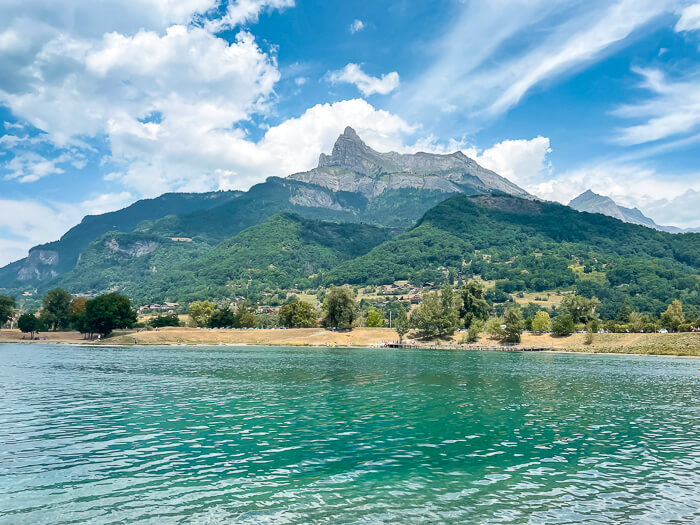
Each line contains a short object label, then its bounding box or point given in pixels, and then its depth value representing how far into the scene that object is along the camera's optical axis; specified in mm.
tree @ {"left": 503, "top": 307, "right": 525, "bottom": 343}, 155250
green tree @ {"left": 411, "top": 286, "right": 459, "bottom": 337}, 160000
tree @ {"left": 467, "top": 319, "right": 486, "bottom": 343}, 158500
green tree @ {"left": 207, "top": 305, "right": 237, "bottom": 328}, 195000
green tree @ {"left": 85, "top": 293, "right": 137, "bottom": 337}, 158000
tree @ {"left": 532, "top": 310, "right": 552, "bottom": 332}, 178125
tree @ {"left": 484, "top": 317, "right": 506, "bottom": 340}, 160375
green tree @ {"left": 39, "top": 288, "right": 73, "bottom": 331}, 179750
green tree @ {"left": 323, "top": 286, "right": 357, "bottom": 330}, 167750
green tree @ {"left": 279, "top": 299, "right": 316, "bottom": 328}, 182625
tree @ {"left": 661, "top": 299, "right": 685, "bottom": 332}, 157250
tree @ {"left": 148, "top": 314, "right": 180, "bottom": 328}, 188788
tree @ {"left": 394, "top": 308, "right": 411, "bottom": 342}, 163250
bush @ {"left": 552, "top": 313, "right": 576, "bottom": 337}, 155000
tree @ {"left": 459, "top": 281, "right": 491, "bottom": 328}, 169375
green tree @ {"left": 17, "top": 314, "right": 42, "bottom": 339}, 172250
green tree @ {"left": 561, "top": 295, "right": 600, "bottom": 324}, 165375
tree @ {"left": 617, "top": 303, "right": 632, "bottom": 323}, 179925
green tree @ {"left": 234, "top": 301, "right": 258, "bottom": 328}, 192250
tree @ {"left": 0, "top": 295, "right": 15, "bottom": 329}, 183375
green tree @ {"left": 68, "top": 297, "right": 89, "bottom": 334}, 162888
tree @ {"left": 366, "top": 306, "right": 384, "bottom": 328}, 197500
